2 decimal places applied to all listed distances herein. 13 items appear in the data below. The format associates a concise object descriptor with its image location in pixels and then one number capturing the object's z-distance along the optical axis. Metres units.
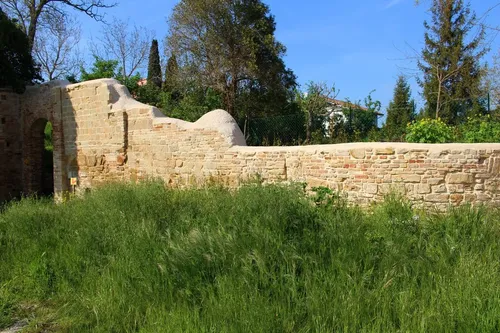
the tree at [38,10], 18.53
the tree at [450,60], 18.90
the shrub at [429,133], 8.73
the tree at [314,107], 13.55
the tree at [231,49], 15.30
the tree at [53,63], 26.73
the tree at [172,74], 16.53
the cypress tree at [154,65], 21.78
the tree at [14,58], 12.20
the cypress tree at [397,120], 11.67
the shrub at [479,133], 8.46
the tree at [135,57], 26.36
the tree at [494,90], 15.16
